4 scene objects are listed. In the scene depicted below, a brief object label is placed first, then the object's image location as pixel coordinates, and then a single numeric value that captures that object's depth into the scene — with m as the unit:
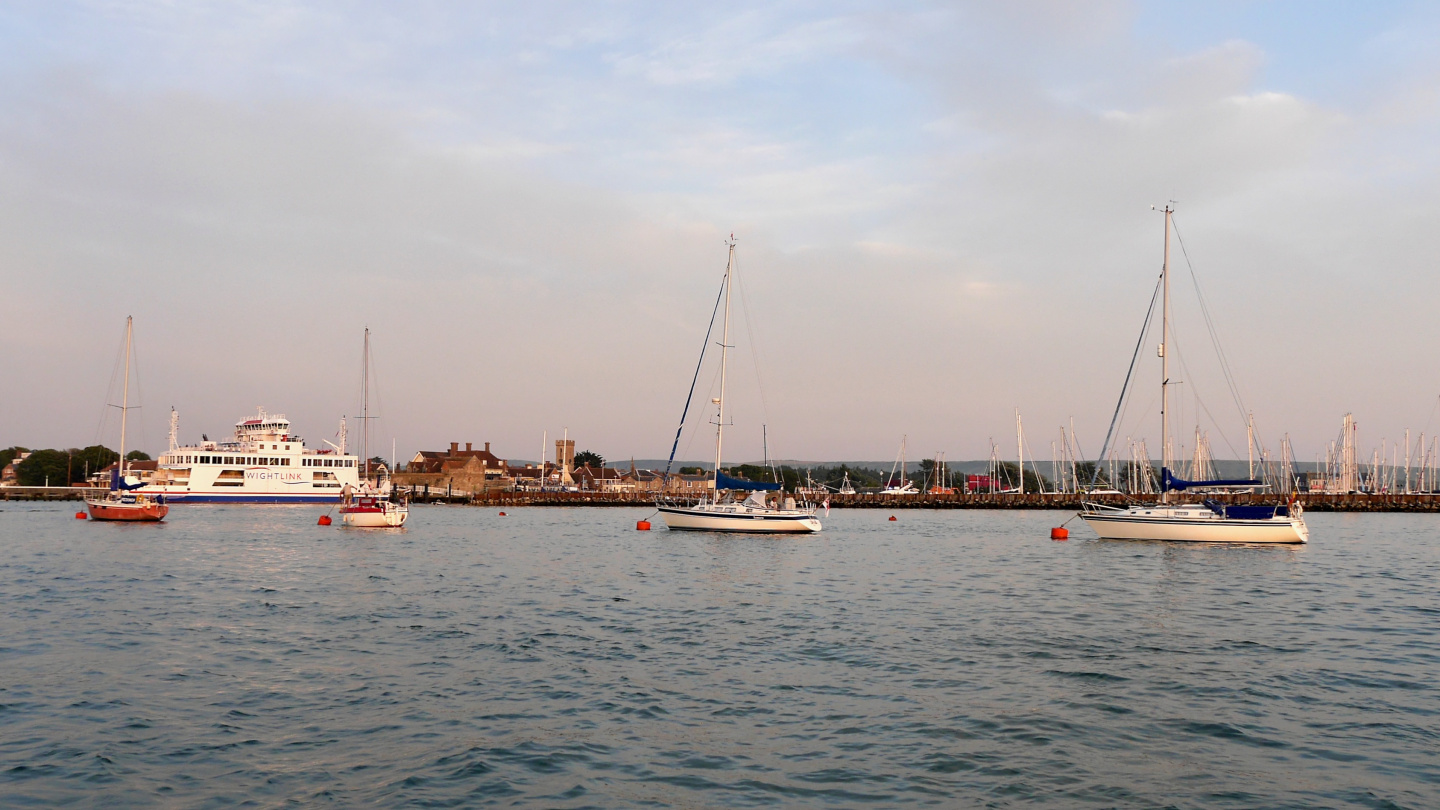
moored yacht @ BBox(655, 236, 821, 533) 55.53
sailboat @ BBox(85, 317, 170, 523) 66.12
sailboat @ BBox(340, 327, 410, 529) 63.94
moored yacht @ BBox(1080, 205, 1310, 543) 49.31
